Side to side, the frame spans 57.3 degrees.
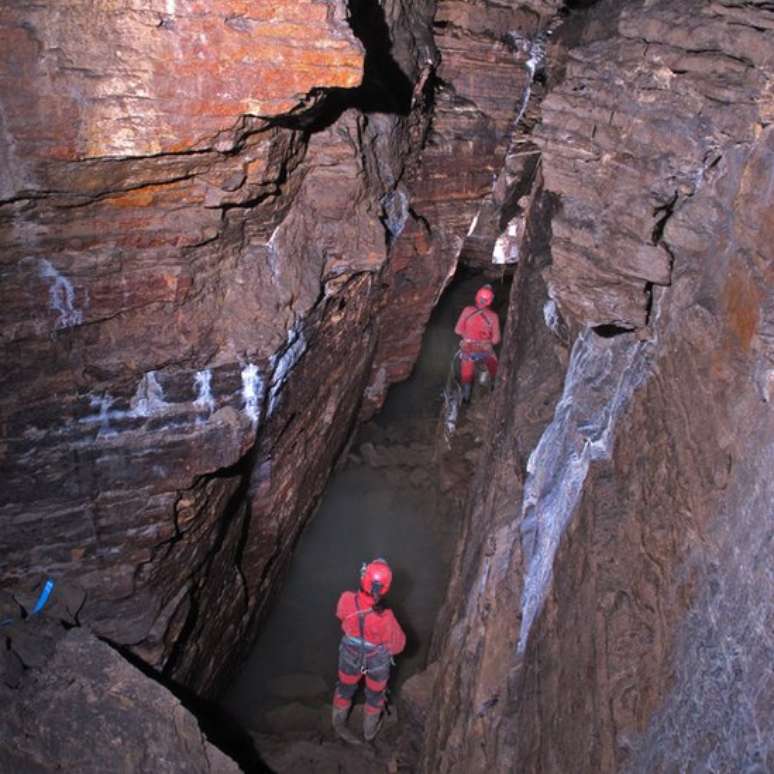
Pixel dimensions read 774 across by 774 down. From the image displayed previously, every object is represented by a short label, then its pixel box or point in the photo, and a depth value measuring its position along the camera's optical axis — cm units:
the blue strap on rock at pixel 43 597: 416
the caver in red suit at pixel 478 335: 827
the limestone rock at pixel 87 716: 360
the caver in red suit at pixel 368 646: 536
